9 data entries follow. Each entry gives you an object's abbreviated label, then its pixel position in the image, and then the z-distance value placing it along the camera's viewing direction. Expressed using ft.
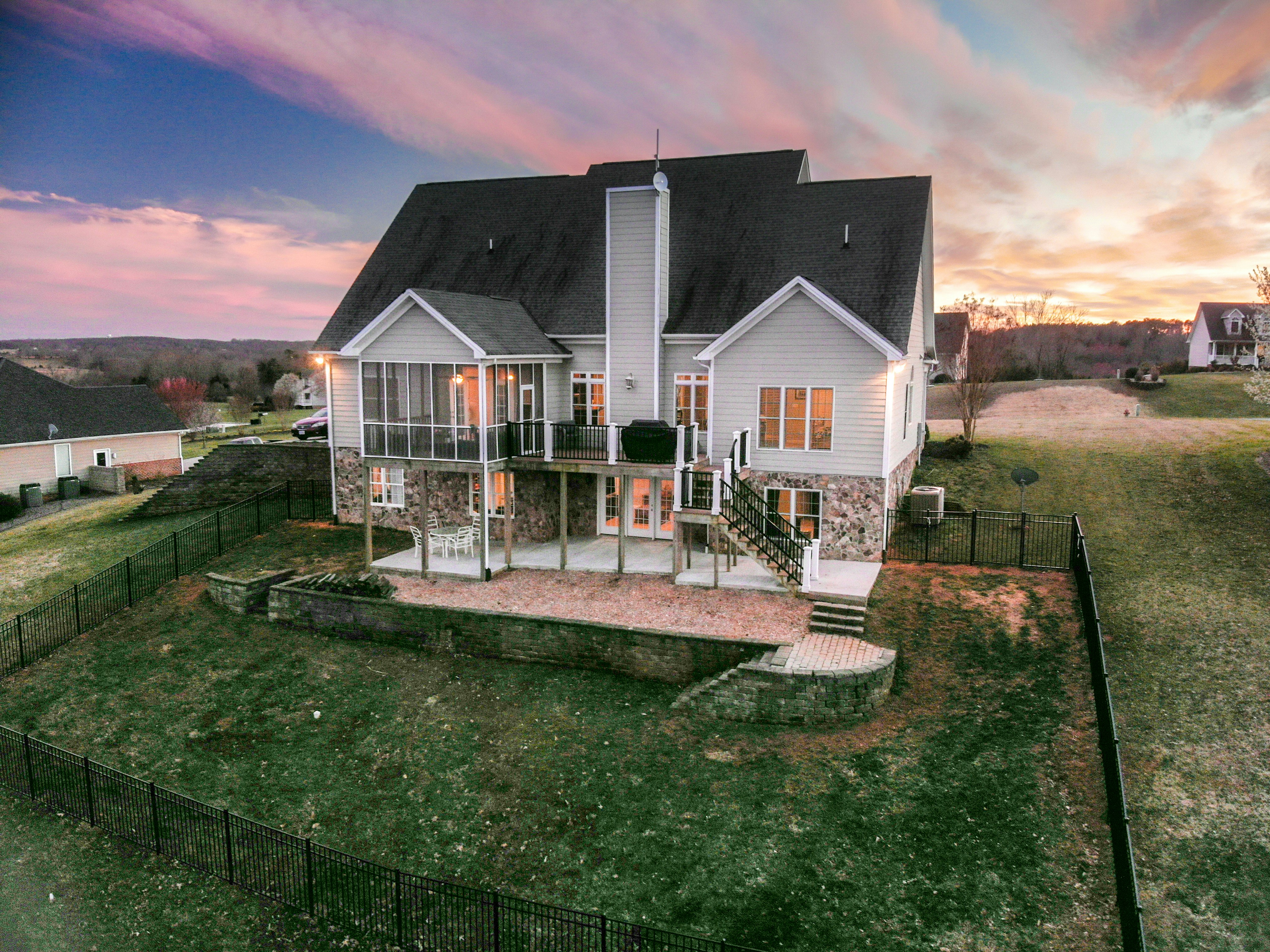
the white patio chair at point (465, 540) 68.08
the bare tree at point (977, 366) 104.01
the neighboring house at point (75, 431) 101.71
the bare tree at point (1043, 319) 224.12
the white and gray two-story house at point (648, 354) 62.54
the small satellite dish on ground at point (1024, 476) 60.18
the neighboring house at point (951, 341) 179.11
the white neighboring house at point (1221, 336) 203.31
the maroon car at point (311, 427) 127.85
